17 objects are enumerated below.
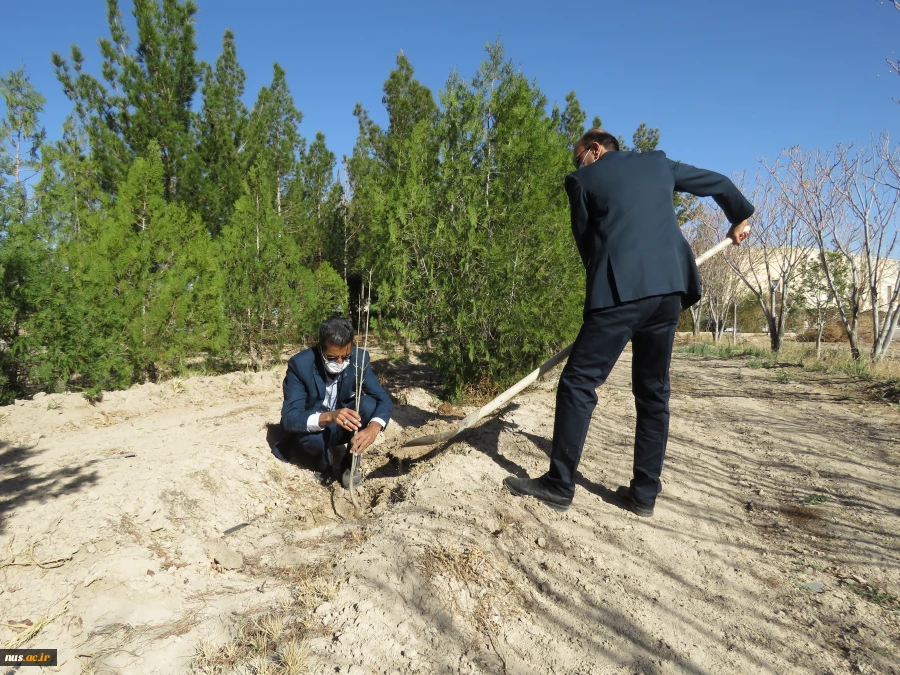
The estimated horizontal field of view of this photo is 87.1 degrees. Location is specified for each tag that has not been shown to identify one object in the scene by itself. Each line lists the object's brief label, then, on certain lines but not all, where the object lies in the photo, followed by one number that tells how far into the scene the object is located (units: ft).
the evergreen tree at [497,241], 16.06
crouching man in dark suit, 10.12
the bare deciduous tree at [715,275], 55.72
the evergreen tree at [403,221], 16.78
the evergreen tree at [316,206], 36.96
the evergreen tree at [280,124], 40.57
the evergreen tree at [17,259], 14.55
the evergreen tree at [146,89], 28.14
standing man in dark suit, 7.45
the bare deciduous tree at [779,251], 40.11
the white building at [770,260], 33.80
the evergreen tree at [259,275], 21.53
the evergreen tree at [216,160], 30.37
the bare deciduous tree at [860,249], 27.61
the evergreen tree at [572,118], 42.88
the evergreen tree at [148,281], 16.93
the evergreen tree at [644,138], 41.47
